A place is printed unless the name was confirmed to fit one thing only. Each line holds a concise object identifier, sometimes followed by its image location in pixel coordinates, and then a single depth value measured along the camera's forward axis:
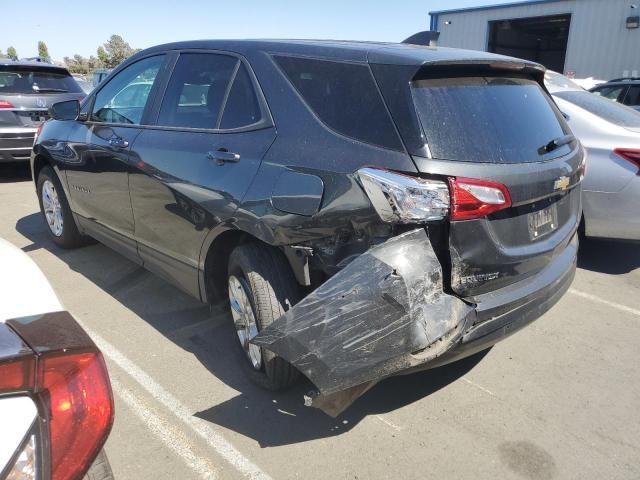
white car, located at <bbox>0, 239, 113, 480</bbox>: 1.18
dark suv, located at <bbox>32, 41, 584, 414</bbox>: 2.20
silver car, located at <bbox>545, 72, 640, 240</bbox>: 4.44
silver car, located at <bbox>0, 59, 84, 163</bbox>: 8.23
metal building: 19.27
